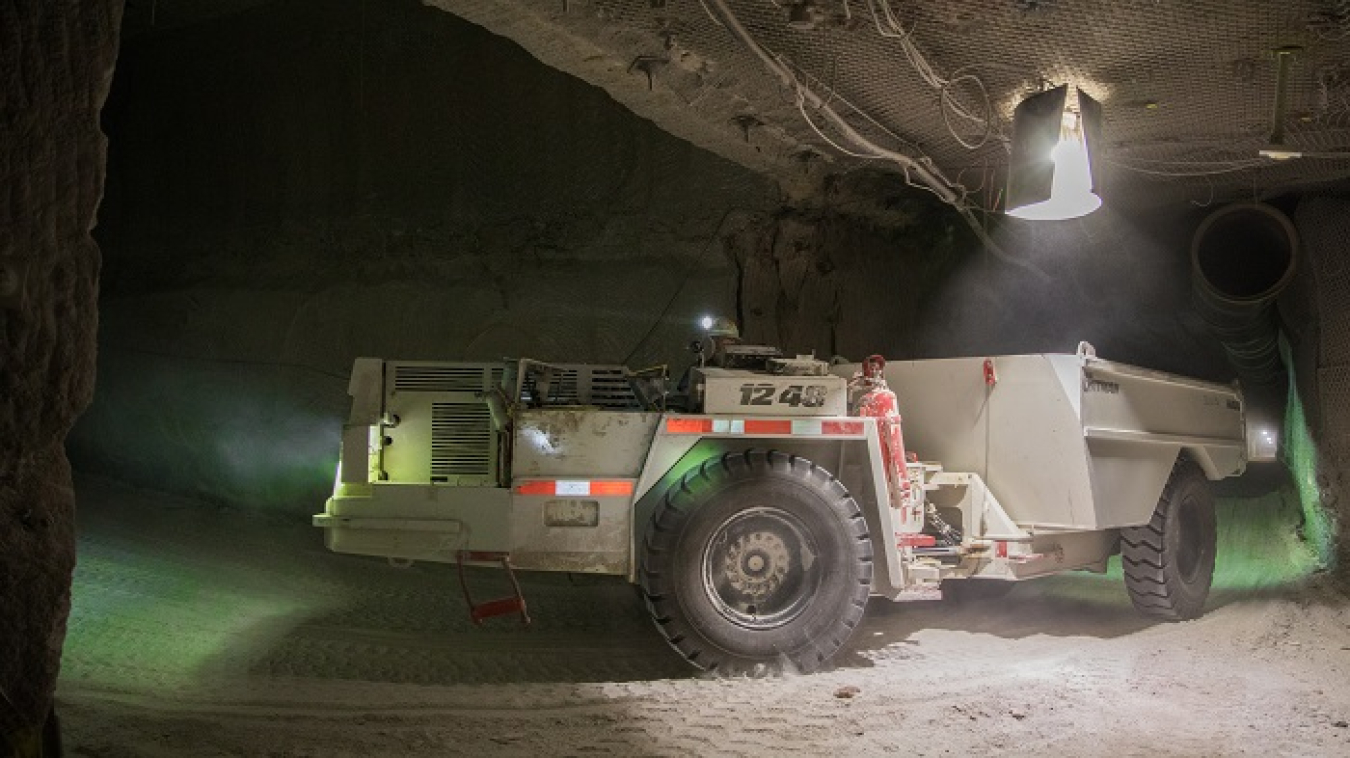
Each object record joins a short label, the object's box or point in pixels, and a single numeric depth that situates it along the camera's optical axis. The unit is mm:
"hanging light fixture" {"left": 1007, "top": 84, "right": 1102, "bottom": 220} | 6168
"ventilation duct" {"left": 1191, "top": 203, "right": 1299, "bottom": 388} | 8797
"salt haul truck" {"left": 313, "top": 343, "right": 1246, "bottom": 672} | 5465
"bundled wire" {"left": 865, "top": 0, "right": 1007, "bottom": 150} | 5750
